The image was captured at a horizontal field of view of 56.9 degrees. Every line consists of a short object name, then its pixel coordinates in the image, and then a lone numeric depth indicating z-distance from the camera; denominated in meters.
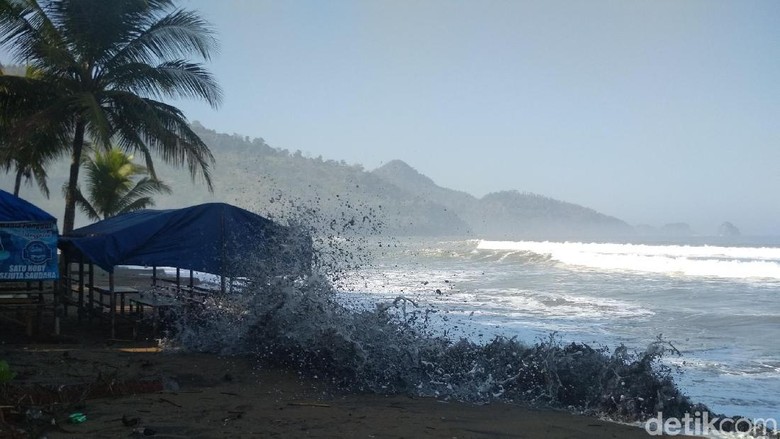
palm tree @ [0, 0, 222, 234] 14.72
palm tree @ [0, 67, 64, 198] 13.42
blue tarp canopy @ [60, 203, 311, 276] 11.29
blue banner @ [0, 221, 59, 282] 10.67
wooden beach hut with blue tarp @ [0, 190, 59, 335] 10.69
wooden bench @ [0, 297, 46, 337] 10.98
